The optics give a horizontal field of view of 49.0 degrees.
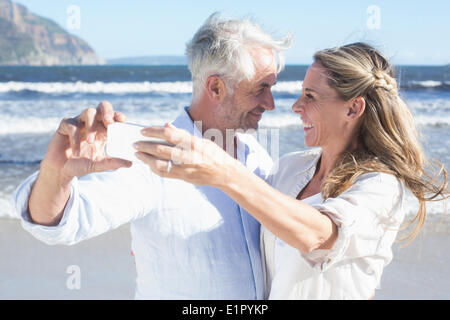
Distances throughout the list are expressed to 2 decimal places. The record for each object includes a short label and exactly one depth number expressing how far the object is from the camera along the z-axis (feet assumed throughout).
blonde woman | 4.04
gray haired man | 4.78
